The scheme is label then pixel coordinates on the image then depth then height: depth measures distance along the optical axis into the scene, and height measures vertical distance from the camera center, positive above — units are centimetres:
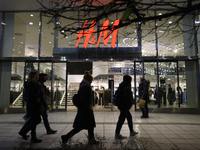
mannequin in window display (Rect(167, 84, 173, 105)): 888 -60
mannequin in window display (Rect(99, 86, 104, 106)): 1262 -79
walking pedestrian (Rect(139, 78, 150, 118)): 670 -34
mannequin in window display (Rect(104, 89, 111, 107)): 1149 -92
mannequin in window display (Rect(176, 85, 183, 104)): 886 -44
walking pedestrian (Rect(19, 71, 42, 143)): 356 -44
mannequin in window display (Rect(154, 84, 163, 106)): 893 -55
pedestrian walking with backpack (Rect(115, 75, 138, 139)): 392 -41
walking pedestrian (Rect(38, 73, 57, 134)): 383 -47
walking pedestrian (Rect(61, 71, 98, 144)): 323 -61
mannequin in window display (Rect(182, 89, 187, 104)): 883 -72
